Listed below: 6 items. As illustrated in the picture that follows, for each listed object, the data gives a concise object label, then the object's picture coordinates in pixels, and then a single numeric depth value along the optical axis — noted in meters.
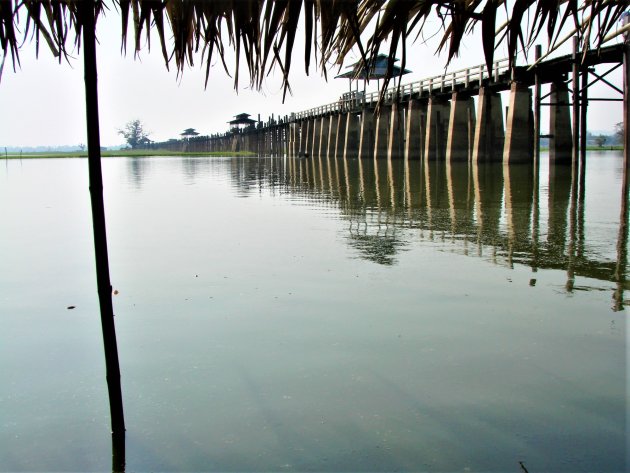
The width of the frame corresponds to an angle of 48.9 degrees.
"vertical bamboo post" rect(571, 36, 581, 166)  20.33
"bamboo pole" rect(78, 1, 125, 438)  2.57
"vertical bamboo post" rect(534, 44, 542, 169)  23.19
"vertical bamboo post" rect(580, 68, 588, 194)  20.57
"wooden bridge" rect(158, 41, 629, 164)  24.13
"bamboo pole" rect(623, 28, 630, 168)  14.35
